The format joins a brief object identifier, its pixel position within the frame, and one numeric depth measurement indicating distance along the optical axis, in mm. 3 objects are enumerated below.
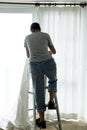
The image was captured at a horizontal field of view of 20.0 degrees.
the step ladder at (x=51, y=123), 3495
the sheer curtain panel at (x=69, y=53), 4340
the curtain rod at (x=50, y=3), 4277
